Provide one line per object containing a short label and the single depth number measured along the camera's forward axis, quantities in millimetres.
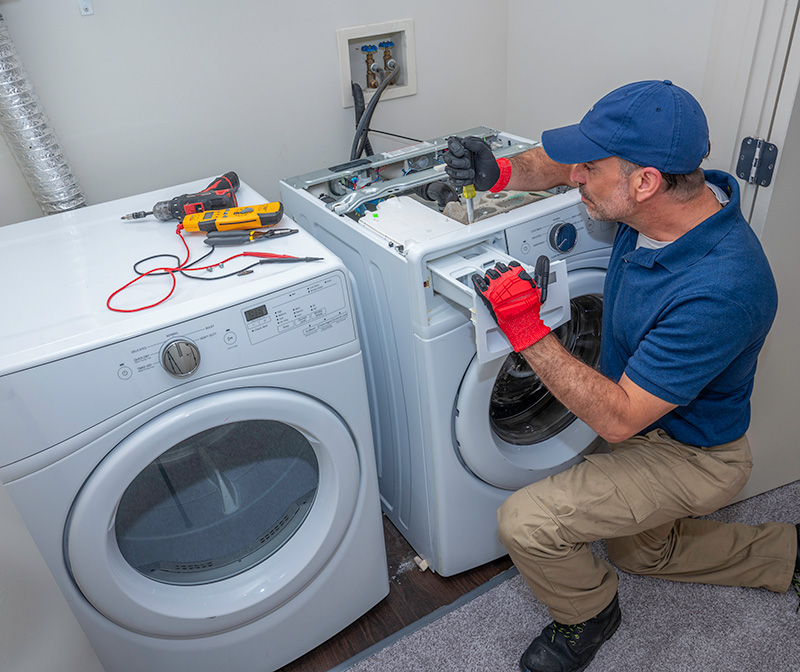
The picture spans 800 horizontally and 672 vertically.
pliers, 1229
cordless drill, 1337
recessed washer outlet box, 1685
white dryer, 979
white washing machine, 1201
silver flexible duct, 1286
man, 1043
